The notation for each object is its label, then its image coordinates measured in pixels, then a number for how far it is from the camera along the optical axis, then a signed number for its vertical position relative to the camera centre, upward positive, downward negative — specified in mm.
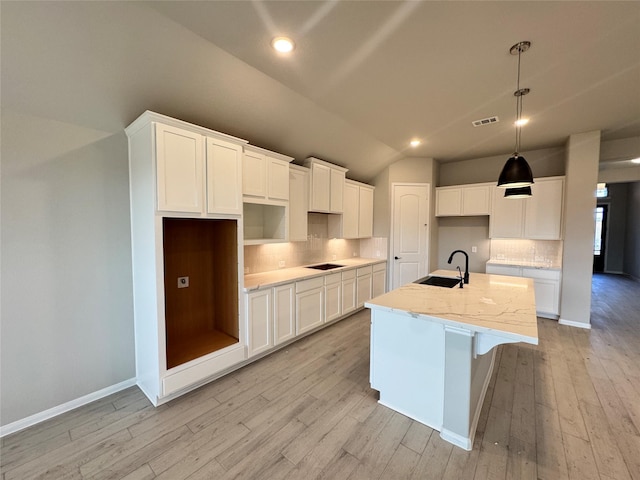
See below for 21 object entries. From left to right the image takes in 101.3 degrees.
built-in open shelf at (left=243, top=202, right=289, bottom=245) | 3391 +77
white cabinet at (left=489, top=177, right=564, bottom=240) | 4172 +281
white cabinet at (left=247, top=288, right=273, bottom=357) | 2779 -1019
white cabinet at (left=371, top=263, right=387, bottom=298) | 4823 -949
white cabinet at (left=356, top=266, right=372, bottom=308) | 4430 -964
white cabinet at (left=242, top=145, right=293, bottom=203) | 2885 +610
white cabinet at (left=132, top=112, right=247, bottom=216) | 2078 +544
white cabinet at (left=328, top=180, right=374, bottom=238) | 4574 +247
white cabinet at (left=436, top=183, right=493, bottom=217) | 4727 +556
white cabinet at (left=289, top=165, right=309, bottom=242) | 3592 +369
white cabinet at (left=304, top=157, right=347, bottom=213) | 3880 +663
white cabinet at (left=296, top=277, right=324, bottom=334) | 3342 -1013
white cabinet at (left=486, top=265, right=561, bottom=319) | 4082 -885
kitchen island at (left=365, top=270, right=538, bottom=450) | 1718 -857
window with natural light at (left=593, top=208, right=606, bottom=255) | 8562 -167
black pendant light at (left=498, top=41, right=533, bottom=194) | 2311 +504
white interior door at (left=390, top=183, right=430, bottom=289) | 5051 -57
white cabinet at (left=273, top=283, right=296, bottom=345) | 3049 -1022
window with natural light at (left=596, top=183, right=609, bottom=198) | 8210 +1260
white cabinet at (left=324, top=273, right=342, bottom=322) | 3770 -1010
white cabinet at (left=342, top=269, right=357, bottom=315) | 4113 -1011
